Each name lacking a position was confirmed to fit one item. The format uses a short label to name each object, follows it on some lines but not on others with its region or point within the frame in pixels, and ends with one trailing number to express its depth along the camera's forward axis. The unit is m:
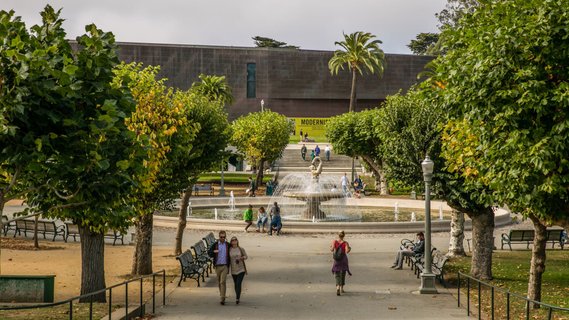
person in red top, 19.30
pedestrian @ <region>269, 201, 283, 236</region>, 34.28
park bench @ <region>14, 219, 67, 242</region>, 31.48
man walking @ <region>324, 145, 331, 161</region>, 75.75
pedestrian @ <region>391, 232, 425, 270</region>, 23.45
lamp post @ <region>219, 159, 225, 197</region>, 54.48
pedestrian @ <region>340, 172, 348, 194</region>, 54.40
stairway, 71.94
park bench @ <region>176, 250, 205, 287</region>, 20.36
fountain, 37.66
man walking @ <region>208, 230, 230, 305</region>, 17.91
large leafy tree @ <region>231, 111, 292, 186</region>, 59.28
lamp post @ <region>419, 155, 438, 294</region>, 19.75
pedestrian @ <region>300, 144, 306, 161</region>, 76.01
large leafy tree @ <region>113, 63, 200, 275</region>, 20.22
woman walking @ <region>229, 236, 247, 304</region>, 18.00
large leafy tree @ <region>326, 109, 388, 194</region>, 54.68
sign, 105.75
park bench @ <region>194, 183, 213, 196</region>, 53.98
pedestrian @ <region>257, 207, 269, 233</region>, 35.25
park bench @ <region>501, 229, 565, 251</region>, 29.64
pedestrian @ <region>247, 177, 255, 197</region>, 53.06
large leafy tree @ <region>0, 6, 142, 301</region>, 11.67
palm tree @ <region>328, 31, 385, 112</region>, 86.31
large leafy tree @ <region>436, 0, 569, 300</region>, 14.42
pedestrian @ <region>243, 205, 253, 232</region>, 34.84
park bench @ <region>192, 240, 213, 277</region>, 22.17
